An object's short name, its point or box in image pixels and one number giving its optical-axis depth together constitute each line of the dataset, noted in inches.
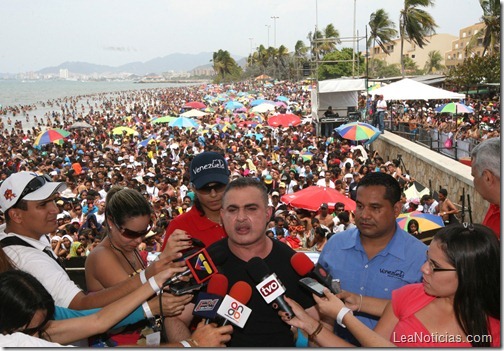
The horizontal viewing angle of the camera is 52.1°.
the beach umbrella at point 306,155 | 510.9
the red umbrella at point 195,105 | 1104.2
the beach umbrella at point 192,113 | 972.1
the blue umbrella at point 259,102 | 1073.5
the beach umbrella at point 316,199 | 307.4
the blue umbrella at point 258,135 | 702.8
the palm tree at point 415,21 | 1029.6
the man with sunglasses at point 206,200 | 116.3
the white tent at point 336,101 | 786.2
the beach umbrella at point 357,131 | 510.0
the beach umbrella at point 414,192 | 345.1
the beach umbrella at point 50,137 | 697.6
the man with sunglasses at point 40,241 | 88.1
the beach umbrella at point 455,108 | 698.8
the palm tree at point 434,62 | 2501.2
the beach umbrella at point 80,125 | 971.3
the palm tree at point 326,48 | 1973.5
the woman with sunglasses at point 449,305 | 70.6
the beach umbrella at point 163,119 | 905.5
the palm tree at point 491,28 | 846.8
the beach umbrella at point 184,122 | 778.1
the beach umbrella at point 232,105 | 1182.5
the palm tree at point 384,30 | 1178.8
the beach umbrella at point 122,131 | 846.5
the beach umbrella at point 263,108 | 1008.2
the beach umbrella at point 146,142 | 681.6
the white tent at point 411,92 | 566.6
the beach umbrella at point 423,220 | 242.7
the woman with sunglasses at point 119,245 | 99.4
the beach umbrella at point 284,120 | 776.9
